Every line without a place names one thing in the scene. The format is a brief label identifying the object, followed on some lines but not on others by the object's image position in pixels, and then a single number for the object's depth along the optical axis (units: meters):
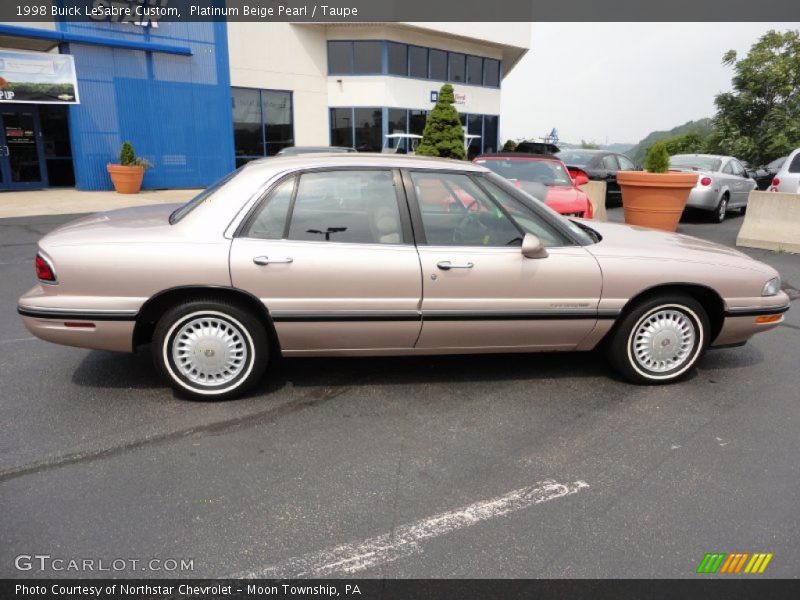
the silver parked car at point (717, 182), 12.81
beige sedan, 3.53
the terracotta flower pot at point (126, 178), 16.59
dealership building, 16.22
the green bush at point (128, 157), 16.67
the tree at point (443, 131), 21.88
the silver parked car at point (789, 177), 11.02
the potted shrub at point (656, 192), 9.59
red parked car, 8.73
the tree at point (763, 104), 22.47
